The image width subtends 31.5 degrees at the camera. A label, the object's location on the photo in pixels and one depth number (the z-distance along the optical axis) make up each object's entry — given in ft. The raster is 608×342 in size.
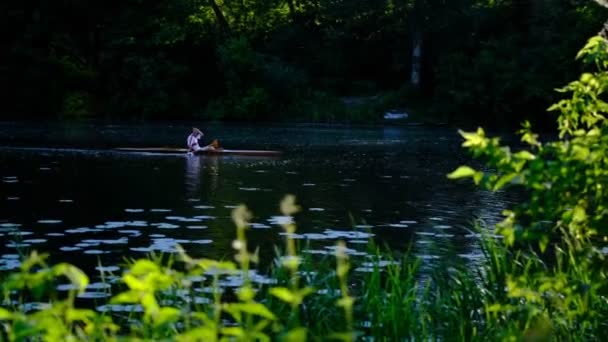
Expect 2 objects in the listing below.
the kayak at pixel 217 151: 126.21
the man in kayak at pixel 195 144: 126.21
